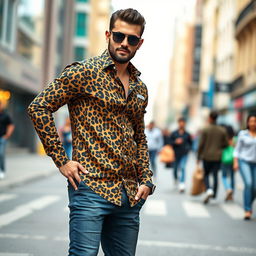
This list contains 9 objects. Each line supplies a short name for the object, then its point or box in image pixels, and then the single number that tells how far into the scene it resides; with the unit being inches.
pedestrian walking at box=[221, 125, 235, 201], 492.3
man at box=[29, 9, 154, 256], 121.1
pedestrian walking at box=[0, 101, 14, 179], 560.7
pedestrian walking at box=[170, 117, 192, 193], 568.7
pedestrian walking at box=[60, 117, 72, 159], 807.7
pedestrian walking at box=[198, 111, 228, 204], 457.7
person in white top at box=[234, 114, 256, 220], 369.7
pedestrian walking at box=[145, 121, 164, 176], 701.9
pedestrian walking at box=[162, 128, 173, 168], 601.7
